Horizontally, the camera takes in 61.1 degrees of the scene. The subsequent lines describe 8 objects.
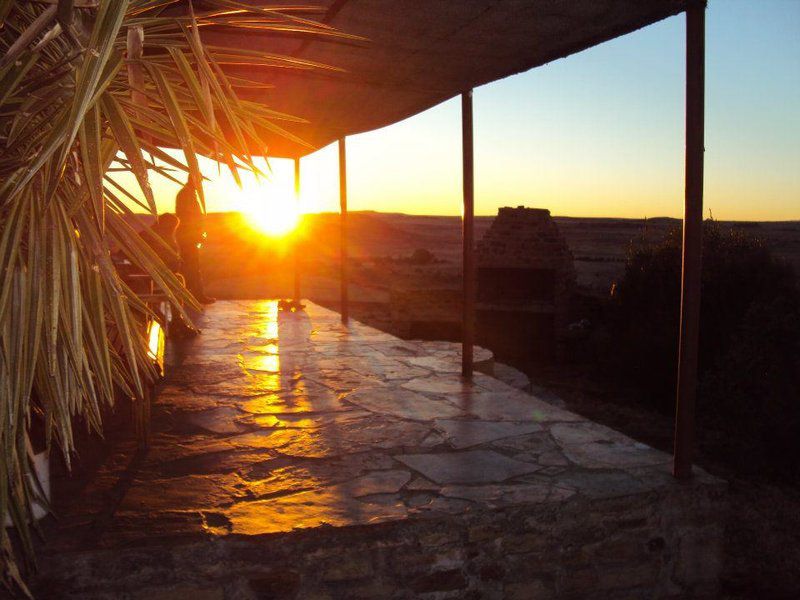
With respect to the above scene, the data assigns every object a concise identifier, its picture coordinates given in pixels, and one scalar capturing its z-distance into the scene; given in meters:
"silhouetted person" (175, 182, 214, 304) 7.95
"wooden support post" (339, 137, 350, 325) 7.57
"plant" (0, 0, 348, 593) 1.91
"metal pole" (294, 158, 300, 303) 9.27
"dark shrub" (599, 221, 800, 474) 9.88
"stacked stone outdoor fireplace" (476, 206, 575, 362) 17.61
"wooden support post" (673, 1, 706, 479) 2.88
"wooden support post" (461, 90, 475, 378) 4.72
